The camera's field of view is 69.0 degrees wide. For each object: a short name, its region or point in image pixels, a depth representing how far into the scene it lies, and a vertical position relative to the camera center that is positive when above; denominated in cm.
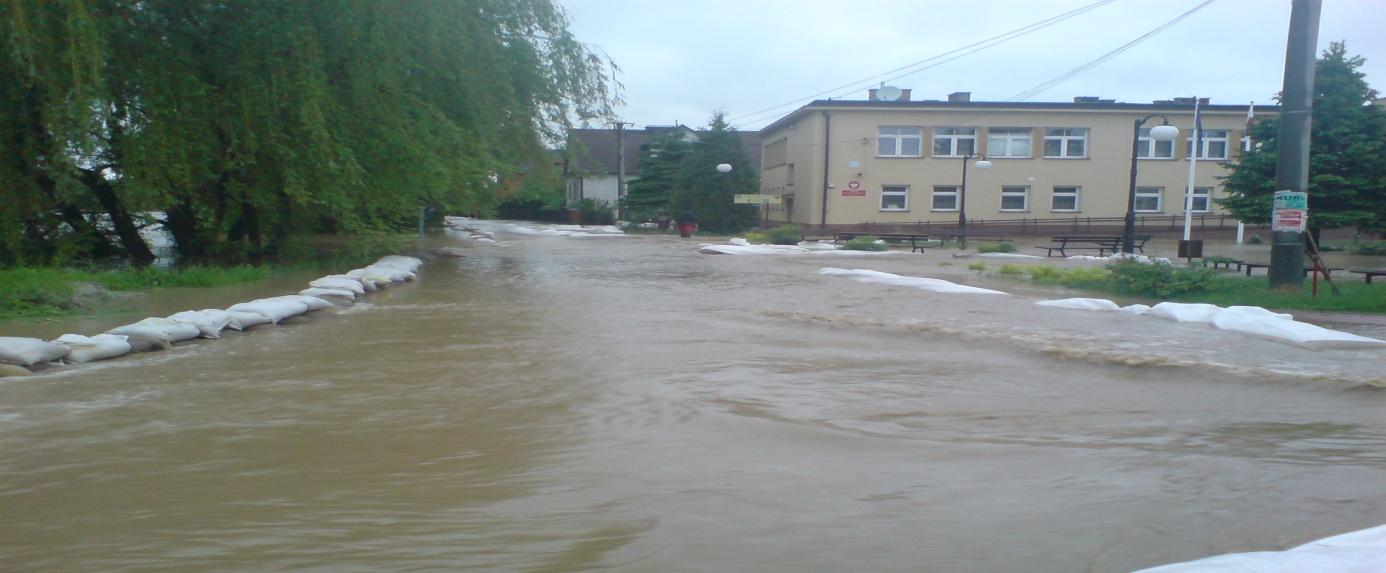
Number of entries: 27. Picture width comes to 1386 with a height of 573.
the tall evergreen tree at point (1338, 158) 2395 +153
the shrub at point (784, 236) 2980 -84
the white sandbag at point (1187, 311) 1117 -105
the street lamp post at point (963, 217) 3002 -16
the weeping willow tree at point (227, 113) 1363 +121
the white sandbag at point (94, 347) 807 -129
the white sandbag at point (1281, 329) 933 -108
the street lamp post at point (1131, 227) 2369 -24
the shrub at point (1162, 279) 1416 -88
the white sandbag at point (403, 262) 1752 -115
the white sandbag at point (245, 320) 1012 -130
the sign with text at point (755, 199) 3938 +31
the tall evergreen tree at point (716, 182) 4184 +99
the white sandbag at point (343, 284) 1343 -119
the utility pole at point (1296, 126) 1324 +126
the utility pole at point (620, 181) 5153 +114
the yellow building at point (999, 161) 3972 +207
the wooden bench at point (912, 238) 2842 -89
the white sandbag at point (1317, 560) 348 -119
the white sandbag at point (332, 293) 1283 -126
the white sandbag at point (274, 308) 1065 -123
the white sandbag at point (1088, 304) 1252 -111
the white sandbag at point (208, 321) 956 -124
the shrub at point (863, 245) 2748 -98
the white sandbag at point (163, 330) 885 -124
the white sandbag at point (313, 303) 1170 -127
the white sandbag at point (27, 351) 753 -125
